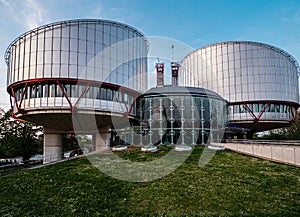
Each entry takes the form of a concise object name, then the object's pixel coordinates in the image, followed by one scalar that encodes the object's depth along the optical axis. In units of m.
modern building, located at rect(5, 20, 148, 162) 27.95
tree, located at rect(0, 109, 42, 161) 44.19
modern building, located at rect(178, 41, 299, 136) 44.66
